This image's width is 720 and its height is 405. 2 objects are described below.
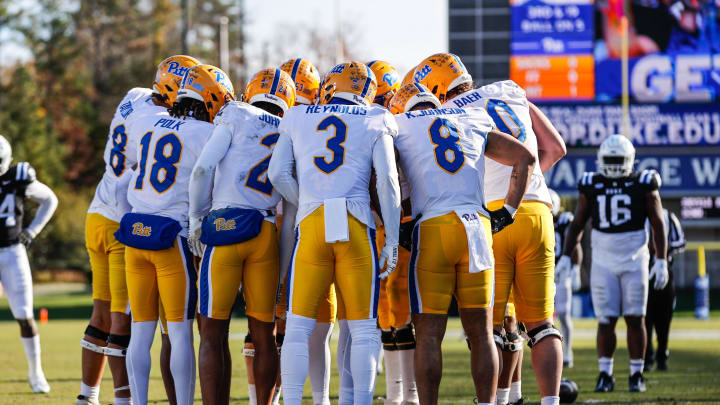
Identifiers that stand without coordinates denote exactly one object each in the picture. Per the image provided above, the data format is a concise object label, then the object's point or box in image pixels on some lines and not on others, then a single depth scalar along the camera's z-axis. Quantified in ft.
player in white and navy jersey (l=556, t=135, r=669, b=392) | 57.82
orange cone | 127.95
